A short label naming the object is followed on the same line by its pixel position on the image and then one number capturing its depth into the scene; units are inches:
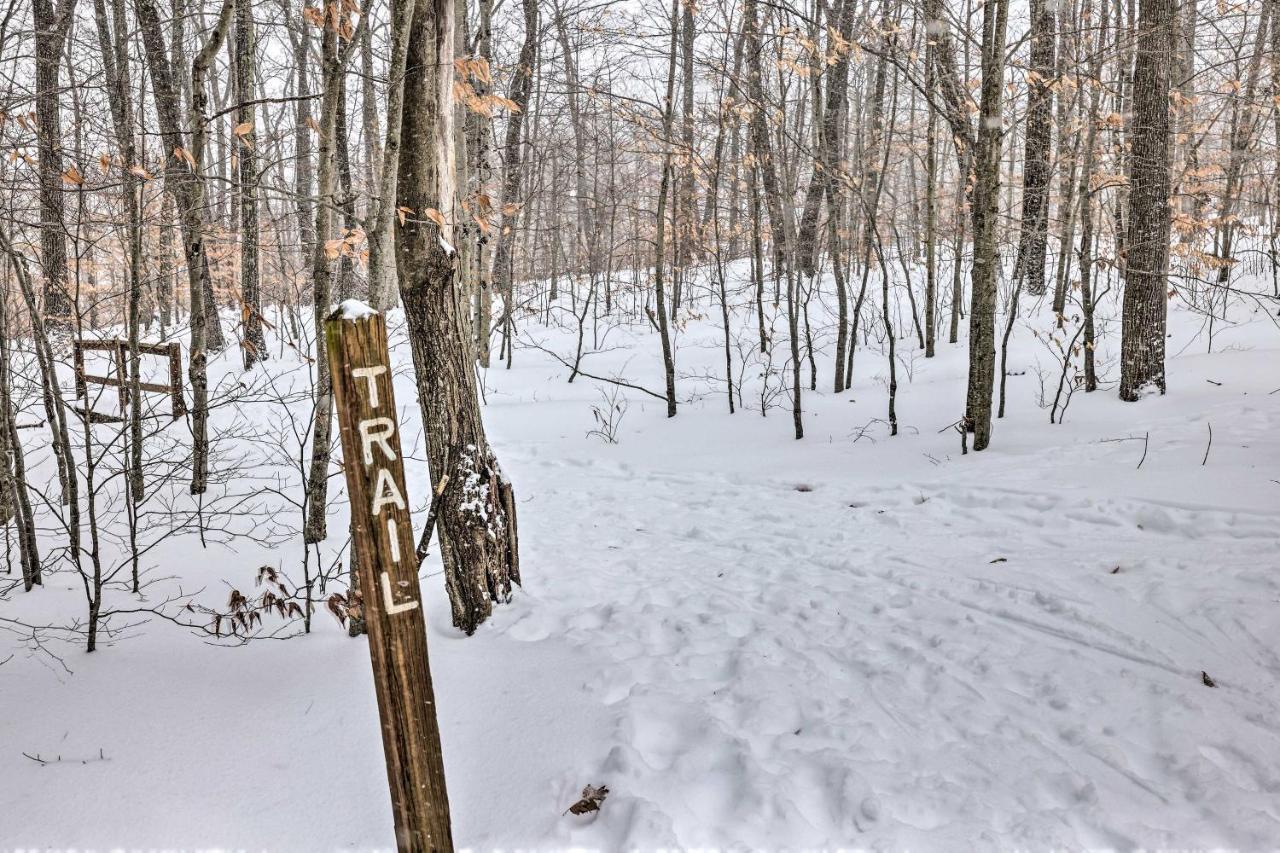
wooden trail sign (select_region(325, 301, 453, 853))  63.0
